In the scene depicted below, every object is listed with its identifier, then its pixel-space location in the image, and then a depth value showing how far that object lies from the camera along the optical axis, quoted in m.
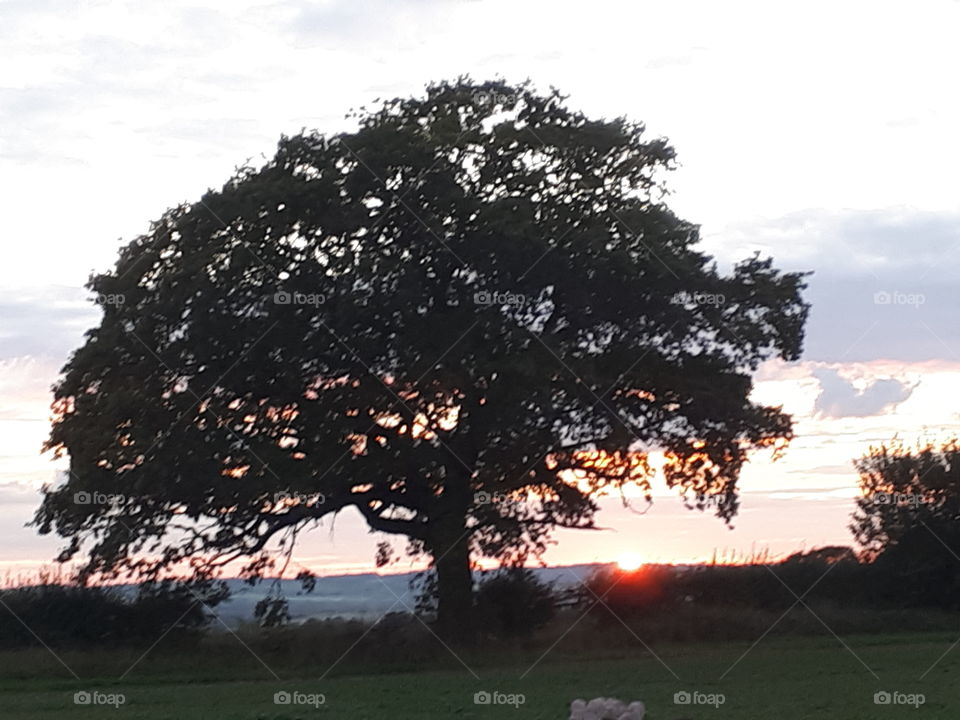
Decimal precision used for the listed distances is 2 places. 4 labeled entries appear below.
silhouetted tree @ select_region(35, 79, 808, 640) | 31.03
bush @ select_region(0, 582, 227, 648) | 33.28
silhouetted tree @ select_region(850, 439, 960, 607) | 43.09
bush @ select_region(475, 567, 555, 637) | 35.47
